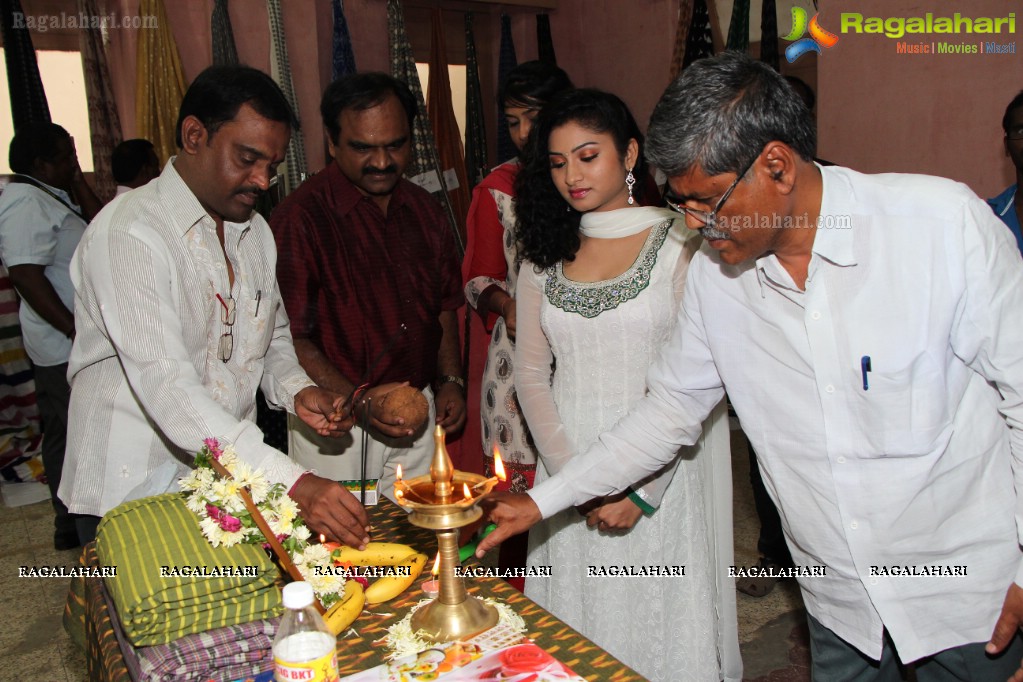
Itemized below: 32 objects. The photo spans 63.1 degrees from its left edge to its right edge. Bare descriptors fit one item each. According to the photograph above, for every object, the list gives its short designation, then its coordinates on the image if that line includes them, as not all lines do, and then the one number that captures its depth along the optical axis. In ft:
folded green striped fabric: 4.25
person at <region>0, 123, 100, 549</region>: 13.07
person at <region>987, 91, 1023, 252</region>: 9.07
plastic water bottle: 3.55
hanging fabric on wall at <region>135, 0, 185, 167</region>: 16.03
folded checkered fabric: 4.16
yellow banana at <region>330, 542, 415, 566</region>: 5.26
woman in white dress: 7.02
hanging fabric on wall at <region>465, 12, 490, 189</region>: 20.70
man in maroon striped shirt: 8.68
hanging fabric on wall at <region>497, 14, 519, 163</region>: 21.22
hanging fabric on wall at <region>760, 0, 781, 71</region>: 17.13
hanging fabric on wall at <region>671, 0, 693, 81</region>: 18.90
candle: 4.96
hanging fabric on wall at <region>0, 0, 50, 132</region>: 15.90
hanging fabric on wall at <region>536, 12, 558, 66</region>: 21.57
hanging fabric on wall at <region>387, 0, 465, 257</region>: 17.71
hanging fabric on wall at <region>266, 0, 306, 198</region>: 17.11
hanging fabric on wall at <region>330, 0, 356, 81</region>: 18.19
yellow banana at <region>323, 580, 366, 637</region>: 4.56
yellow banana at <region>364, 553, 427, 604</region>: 4.93
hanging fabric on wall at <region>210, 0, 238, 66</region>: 16.40
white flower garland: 4.69
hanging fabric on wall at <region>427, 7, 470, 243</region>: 19.67
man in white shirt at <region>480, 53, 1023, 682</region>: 4.46
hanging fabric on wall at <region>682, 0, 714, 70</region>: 18.63
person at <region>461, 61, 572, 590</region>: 9.38
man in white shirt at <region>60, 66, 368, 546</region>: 5.59
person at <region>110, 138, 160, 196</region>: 14.43
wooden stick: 4.56
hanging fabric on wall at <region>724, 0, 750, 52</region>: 17.54
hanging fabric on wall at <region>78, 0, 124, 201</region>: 16.21
